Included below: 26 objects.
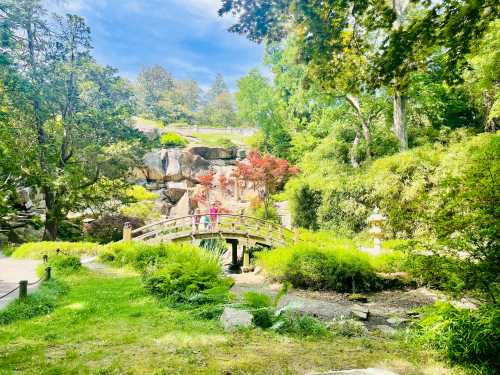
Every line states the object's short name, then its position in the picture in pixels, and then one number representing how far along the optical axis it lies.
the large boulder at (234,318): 5.26
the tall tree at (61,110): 16.05
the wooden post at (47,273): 8.89
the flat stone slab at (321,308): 8.14
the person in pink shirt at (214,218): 16.80
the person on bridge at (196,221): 16.44
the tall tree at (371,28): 4.22
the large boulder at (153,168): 31.49
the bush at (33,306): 5.90
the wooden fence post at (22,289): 6.68
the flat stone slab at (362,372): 2.90
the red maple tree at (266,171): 22.59
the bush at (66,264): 10.72
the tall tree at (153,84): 63.12
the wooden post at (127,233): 14.81
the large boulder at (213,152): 35.25
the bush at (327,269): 11.52
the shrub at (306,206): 20.09
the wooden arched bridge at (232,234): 16.12
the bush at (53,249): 14.46
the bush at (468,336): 3.89
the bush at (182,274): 6.83
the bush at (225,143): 37.48
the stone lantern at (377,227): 13.61
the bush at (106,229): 20.53
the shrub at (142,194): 27.16
